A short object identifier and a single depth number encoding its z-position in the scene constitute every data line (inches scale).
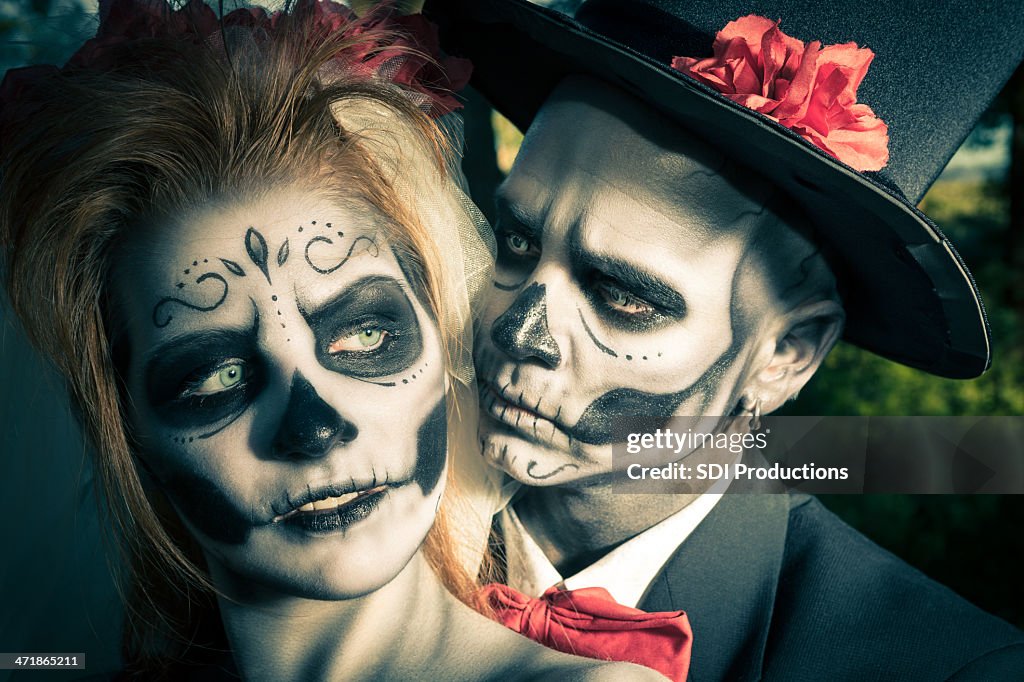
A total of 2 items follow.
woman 23.2
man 27.2
